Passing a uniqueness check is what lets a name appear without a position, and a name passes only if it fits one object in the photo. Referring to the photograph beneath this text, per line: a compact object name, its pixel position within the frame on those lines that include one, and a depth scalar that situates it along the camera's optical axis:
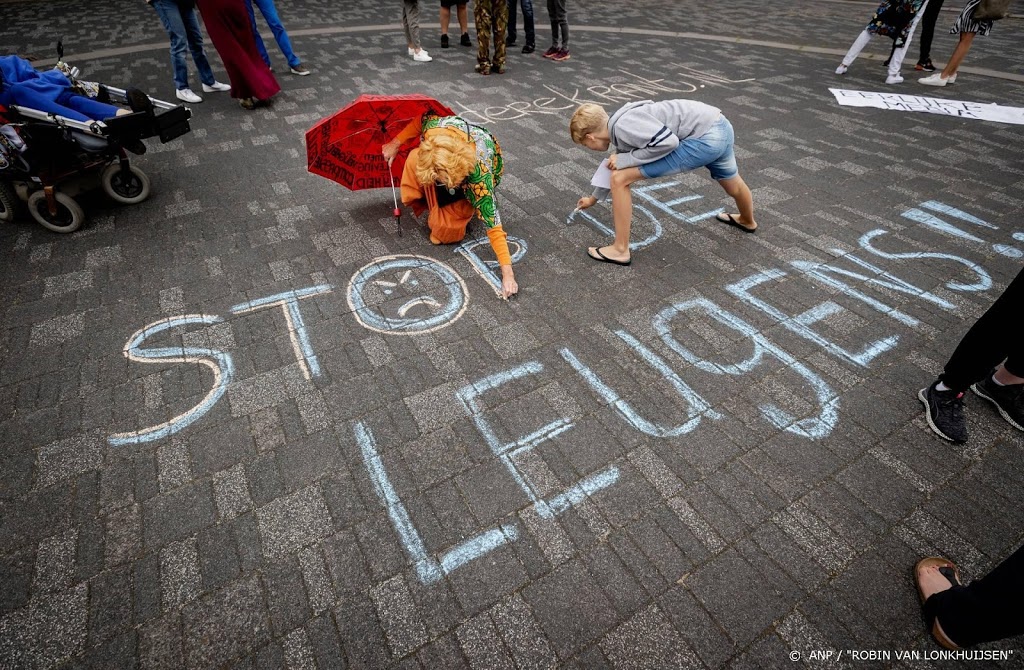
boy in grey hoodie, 3.59
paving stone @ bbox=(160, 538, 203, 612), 2.05
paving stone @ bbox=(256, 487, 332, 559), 2.22
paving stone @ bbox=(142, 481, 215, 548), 2.25
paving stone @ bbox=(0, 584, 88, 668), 1.89
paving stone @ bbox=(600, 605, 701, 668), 1.92
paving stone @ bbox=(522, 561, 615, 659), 1.98
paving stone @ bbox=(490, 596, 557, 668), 1.92
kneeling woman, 3.41
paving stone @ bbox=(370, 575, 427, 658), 1.94
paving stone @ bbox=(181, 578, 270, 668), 1.91
